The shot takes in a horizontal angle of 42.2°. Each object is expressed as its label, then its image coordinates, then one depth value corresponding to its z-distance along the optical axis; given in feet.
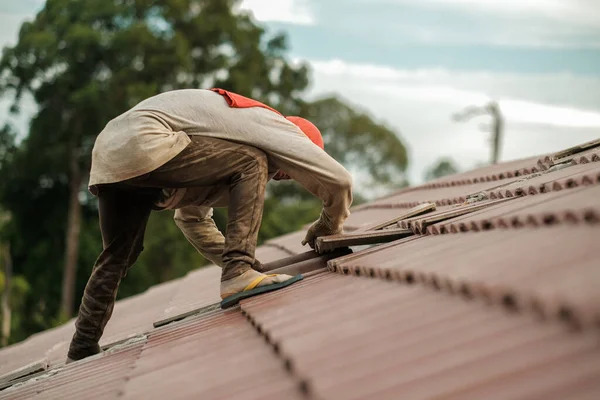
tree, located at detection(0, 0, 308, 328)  82.07
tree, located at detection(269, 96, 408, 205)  145.38
